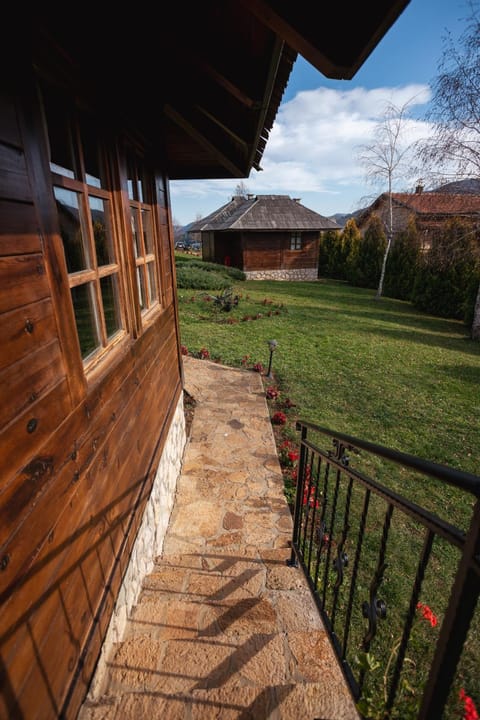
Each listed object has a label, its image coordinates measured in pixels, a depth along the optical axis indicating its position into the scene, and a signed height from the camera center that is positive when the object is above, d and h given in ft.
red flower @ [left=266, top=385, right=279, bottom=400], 19.90 -8.60
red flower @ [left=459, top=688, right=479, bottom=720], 3.92 -5.39
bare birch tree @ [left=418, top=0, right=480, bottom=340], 28.86 +11.17
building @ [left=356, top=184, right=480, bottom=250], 34.30 +3.90
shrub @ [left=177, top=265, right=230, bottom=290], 49.85 -5.39
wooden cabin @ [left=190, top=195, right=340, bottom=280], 66.28 +1.10
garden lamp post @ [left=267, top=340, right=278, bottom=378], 21.56 -6.22
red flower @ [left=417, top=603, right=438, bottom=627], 6.66 -7.29
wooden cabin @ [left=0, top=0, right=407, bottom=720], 3.47 -0.61
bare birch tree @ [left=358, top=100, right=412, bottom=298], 51.31 +10.95
